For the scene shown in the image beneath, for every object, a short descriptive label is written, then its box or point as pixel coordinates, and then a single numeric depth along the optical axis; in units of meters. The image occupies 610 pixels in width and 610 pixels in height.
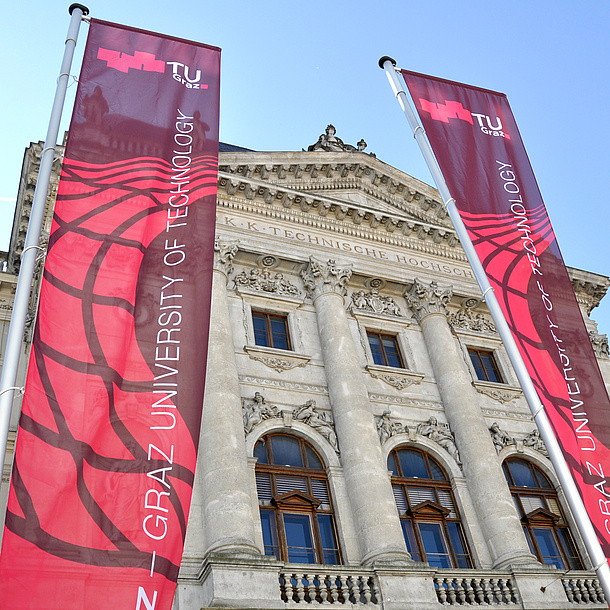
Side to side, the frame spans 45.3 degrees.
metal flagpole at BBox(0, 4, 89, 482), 7.12
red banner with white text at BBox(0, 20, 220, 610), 6.84
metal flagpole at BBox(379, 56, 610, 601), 8.29
